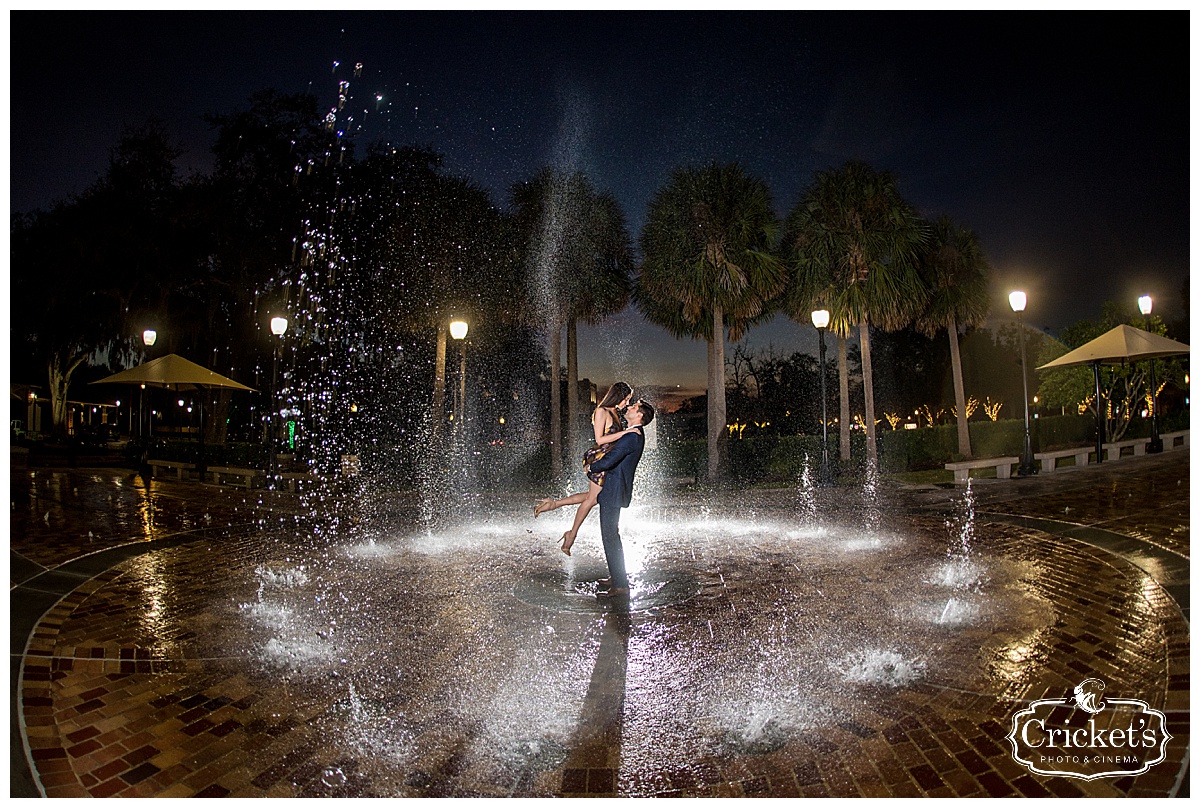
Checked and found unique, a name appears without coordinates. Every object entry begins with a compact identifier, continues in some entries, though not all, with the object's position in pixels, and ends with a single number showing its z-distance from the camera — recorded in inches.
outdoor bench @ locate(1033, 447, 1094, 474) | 636.7
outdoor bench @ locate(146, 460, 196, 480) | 673.6
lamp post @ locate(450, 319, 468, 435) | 620.1
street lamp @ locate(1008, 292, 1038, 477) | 599.1
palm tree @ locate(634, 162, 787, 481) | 707.4
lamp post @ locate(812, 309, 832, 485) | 629.9
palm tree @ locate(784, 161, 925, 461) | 729.6
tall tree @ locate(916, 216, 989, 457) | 844.6
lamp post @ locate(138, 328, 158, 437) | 734.5
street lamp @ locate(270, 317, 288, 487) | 565.6
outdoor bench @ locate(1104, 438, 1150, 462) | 688.4
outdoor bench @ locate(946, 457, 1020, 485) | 588.7
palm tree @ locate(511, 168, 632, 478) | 729.0
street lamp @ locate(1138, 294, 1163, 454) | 593.9
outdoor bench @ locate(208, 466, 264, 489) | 577.0
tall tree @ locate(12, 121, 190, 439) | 933.2
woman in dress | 217.6
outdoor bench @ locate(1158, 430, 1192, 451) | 851.1
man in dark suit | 212.4
